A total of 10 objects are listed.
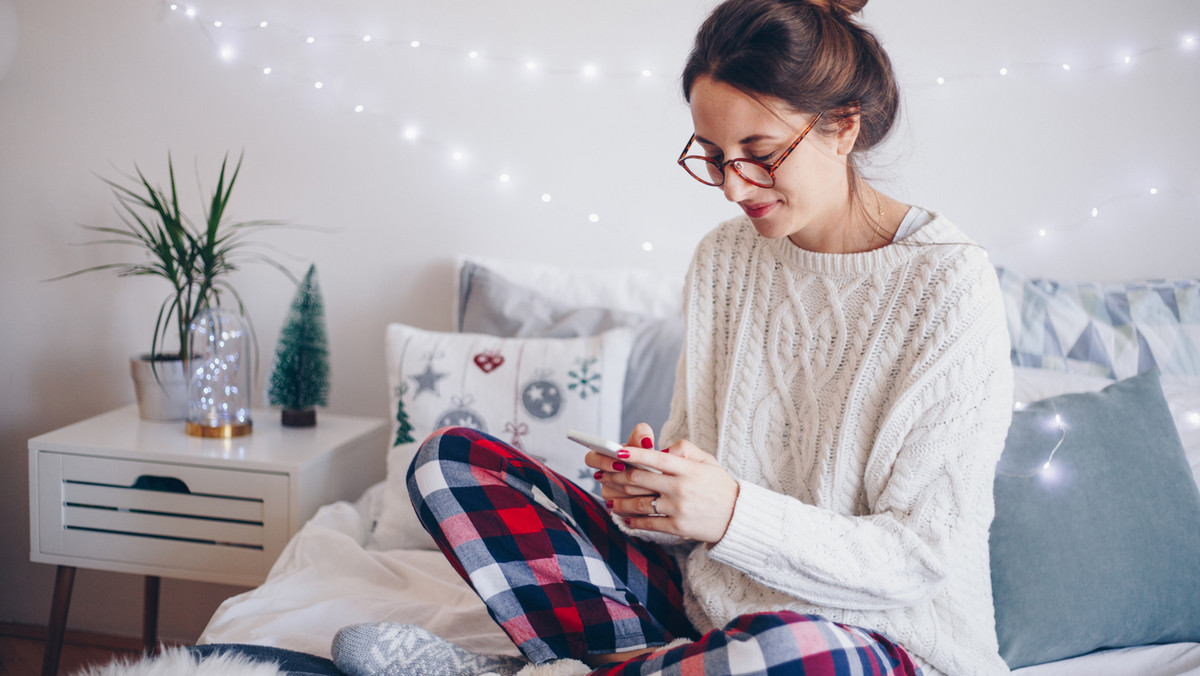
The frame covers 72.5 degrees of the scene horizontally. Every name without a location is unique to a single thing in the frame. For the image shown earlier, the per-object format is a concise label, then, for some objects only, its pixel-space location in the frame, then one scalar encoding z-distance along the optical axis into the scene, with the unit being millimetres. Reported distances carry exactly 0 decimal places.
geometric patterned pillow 1425
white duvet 1078
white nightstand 1582
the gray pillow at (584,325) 1537
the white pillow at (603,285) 1748
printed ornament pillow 1485
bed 1084
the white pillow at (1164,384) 1295
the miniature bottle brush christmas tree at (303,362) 1748
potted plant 1729
